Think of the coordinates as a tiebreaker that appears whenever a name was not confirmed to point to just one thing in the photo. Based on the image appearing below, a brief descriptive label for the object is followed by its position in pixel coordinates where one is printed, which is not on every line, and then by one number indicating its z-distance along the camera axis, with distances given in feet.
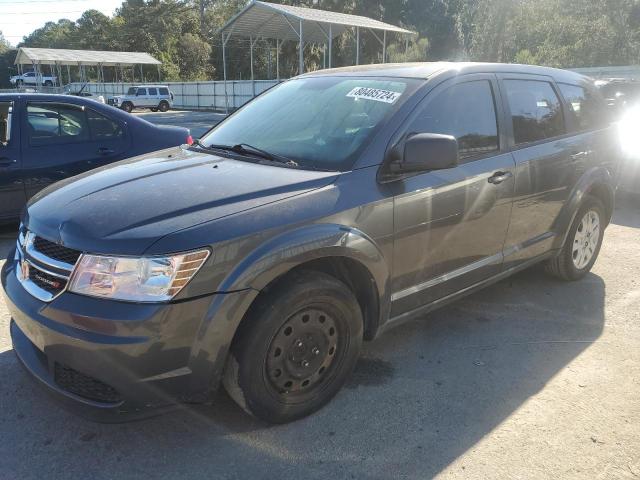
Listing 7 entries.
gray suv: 7.42
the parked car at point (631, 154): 23.30
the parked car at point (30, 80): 187.32
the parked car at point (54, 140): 18.58
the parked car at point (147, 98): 119.24
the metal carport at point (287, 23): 82.84
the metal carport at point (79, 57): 135.54
